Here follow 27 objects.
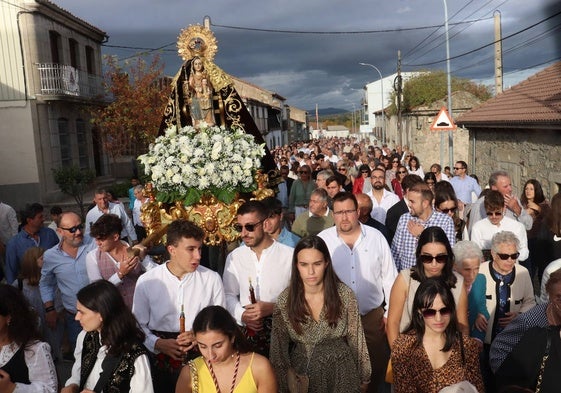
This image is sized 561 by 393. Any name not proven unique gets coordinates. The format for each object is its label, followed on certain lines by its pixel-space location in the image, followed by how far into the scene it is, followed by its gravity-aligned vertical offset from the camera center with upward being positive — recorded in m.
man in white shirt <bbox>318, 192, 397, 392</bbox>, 4.64 -1.11
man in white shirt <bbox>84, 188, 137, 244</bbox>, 7.93 -0.86
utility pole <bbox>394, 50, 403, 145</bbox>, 29.65 +2.20
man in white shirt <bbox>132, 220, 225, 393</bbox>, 3.94 -1.06
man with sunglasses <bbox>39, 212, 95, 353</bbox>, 5.45 -1.11
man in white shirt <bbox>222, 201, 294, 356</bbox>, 4.32 -1.03
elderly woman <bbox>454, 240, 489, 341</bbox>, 4.41 -1.24
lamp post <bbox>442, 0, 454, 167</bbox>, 17.42 +2.11
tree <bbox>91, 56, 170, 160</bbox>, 23.31 +1.92
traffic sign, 13.54 +0.26
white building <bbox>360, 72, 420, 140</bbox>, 76.22 +5.86
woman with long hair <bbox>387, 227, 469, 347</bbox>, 3.95 -1.05
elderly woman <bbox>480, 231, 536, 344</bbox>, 4.44 -1.30
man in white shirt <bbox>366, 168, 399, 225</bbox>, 8.38 -0.91
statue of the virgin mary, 7.35 +0.78
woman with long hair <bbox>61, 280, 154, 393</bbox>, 3.16 -1.14
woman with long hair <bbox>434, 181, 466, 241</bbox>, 6.58 -0.80
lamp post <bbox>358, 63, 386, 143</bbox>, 50.06 +0.66
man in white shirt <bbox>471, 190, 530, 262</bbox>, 5.79 -1.02
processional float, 6.01 -0.33
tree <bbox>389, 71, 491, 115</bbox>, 35.16 +2.91
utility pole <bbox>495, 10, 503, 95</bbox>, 21.36 +2.56
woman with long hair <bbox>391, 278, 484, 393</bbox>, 3.25 -1.31
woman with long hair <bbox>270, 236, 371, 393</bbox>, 3.58 -1.27
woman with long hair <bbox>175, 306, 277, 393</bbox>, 3.01 -1.23
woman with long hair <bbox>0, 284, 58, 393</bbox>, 3.32 -1.20
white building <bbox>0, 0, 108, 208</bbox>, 18.83 +2.24
